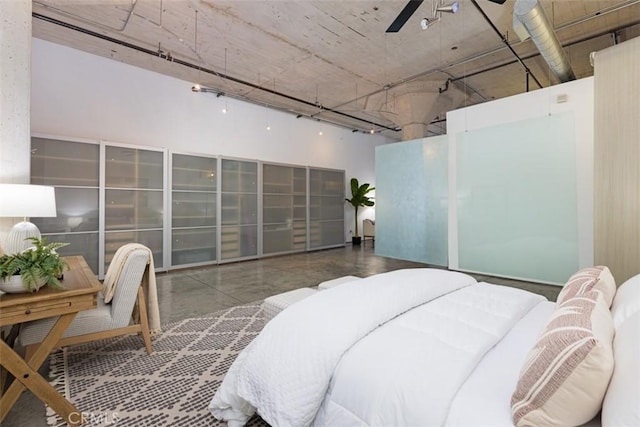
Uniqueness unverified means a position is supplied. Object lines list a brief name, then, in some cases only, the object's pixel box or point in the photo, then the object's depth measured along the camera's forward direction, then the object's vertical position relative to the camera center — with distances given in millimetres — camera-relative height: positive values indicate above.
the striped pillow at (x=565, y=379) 834 -453
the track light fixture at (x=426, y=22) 2480 +1584
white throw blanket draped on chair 2211 -499
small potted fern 1571 -270
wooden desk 1503 -556
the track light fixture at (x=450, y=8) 2303 +1571
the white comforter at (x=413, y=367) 1000 -537
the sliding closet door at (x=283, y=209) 6680 +210
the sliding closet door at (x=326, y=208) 7621 +252
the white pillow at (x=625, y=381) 747 -421
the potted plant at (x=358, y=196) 8688 +607
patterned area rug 1664 -1041
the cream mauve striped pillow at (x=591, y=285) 1393 -325
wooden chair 2016 -659
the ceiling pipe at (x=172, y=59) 3896 +2474
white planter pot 1567 -340
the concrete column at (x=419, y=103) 6070 +2404
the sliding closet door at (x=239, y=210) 6008 +165
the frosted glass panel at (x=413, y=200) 5156 +310
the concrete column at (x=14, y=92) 2354 +987
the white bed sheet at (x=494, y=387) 924 -573
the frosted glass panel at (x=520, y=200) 3877 +243
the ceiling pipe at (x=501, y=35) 3554 +2410
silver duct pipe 2824 +1901
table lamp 2059 +84
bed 854 -512
